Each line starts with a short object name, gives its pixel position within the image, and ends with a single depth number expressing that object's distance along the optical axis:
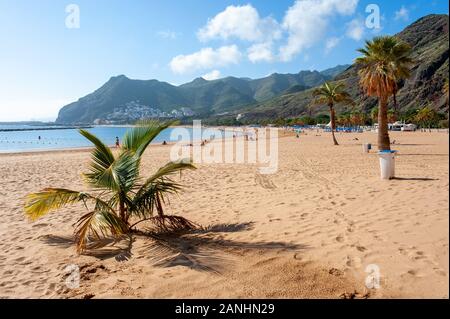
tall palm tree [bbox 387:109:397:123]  89.77
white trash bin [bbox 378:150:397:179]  9.93
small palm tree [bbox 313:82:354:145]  34.25
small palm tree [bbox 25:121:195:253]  5.74
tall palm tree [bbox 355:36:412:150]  19.64
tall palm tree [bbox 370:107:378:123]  95.31
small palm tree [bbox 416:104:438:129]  73.19
